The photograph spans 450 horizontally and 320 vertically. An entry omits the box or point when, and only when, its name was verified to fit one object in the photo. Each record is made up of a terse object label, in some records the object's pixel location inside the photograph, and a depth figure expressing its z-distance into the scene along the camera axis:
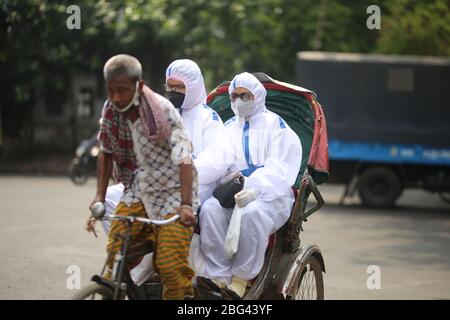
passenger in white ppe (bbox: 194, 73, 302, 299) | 10.96
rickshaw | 9.10
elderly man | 8.95
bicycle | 8.71
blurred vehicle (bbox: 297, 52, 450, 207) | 33.59
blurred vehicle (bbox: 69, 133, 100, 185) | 40.31
